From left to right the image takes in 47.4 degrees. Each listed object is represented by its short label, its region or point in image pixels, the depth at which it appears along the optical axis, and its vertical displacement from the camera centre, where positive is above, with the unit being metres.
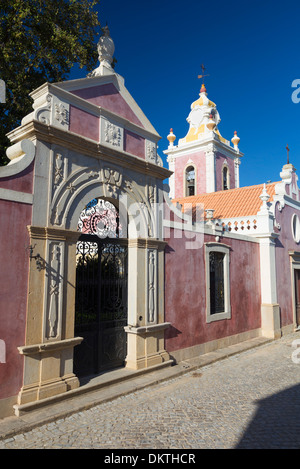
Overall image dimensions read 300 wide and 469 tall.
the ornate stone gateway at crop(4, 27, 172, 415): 5.25 +0.76
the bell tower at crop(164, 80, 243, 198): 19.73 +7.34
